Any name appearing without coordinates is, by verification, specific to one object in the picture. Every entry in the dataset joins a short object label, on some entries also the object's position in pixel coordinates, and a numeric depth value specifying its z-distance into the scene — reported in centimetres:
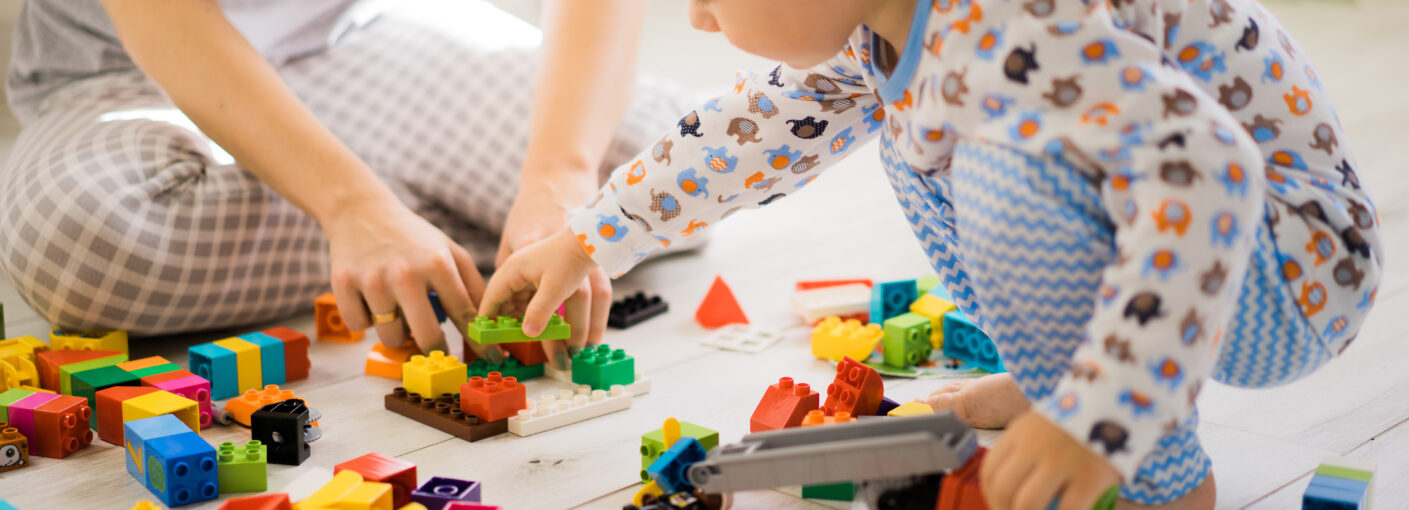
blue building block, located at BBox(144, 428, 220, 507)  80
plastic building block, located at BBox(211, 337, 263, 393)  107
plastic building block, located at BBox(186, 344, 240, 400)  105
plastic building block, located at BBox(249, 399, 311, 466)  90
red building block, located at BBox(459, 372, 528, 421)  96
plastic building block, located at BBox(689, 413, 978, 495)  65
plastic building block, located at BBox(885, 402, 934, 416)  87
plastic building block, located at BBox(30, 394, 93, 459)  91
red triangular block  128
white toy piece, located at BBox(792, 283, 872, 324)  125
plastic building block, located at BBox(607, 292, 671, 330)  129
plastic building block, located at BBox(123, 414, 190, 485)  84
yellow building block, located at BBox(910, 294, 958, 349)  115
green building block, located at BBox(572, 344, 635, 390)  106
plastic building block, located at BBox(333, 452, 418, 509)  79
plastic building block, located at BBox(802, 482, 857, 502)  81
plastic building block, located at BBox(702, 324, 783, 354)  120
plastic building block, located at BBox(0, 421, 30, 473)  88
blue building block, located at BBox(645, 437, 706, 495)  78
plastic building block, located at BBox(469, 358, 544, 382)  110
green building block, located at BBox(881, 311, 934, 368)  110
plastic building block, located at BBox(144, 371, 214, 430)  98
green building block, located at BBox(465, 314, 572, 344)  102
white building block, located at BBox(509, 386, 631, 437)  97
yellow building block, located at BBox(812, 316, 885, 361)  112
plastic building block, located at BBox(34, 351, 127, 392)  104
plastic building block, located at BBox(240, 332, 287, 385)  109
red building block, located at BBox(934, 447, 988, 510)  67
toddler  59
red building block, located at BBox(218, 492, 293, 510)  73
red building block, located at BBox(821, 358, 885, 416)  90
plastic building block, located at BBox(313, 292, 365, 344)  125
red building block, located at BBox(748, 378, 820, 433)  88
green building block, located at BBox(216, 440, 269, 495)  84
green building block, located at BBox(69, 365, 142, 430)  99
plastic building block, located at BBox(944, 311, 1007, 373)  108
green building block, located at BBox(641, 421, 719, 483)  84
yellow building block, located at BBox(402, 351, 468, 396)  102
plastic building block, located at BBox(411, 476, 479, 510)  78
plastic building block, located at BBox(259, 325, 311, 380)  112
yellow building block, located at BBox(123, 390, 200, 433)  92
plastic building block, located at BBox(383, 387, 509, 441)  96
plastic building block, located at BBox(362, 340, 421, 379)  113
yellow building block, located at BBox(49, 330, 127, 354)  112
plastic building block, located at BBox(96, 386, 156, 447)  93
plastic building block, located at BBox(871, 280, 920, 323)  122
